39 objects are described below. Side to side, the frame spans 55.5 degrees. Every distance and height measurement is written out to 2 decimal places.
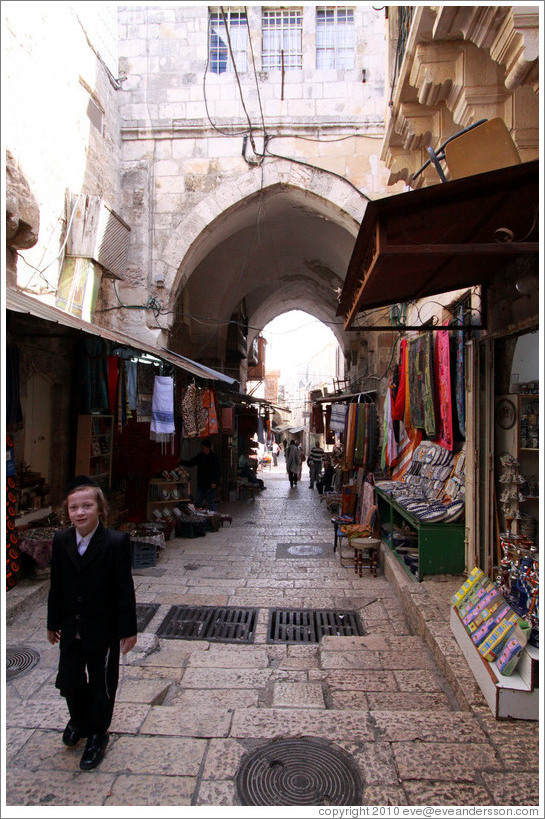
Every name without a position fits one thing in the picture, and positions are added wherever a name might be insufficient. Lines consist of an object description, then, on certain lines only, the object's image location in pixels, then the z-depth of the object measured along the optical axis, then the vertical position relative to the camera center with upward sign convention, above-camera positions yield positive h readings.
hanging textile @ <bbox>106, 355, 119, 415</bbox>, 6.96 +0.52
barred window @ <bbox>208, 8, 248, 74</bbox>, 10.19 +7.33
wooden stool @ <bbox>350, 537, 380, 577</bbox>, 6.74 -1.81
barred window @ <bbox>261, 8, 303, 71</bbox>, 10.22 +7.35
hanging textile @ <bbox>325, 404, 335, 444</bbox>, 15.54 -0.56
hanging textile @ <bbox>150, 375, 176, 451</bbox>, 7.65 +0.10
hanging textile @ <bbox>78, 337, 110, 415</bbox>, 6.88 +0.55
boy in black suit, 2.76 -1.08
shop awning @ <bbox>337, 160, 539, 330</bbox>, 3.04 +1.29
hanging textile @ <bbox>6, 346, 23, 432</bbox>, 5.36 +0.29
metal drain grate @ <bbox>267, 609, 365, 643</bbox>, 4.99 -2.14
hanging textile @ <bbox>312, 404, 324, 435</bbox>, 17.75 -0.22
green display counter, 5.40 -1.42
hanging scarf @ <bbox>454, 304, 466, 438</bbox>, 5.56 +0.35
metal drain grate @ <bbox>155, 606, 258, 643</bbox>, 4.92 -2.11
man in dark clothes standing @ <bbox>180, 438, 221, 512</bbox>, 10.62 -1.27
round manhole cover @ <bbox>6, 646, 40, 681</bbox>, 3.97 -1.97
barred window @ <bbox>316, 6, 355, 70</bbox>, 10.20 +7.40
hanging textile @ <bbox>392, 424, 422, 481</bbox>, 7.90 -0.56
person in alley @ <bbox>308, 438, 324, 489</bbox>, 17.06 -1.64
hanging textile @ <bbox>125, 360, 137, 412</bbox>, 7.07 +0.44
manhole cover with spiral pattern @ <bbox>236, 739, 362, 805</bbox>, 2.47 -1.82
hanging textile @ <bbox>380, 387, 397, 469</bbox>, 8.59 -0.44
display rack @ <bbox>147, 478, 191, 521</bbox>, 9.34 -1.49
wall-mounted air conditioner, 7.77 +2.85
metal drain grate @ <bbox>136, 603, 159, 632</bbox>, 5.09 -2.07
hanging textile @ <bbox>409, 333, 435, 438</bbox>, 6.26 +0.39
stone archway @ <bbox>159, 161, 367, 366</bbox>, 10.04 +4.15
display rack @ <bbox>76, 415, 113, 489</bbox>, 7.52 -0.52
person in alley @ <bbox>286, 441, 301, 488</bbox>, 17.66 -1.66
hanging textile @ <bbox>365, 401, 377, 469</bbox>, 10.29 -0.45
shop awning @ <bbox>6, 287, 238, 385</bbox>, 3.94 +0.87
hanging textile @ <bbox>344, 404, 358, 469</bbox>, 10.30 -0.41
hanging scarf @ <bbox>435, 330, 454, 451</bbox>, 5.76 +0.36
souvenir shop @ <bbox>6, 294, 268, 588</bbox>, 5.63 -0.20
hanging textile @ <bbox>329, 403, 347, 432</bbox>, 11.30 -0.08
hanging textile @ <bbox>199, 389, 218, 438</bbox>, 9.58 +0.00
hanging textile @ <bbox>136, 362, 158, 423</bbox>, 7.55 +0.35
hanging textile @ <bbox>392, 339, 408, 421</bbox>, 7.62 +0.28
